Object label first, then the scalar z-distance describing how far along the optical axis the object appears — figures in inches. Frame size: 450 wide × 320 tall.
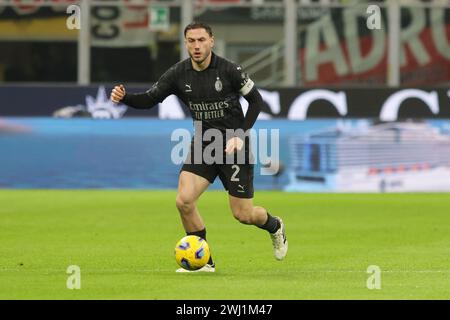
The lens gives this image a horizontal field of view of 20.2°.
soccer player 461.4
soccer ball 450.6
